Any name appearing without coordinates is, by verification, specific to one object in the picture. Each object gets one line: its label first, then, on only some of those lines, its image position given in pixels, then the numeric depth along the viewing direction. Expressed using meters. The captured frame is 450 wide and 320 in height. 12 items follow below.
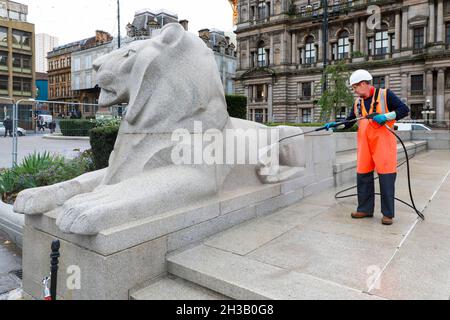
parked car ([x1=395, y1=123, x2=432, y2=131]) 22.34
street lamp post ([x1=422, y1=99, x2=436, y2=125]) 38.16
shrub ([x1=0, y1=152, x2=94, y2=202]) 6.59
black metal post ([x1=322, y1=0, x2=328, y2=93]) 19.38
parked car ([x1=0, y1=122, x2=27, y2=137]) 9.25
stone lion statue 3.21
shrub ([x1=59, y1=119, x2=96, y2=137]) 11.54
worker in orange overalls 4.01
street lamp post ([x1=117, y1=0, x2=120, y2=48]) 24.51
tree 20.44
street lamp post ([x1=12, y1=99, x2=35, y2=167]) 8.19
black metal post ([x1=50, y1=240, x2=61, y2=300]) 2.49
